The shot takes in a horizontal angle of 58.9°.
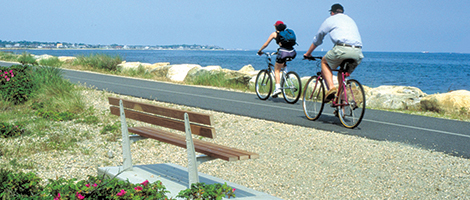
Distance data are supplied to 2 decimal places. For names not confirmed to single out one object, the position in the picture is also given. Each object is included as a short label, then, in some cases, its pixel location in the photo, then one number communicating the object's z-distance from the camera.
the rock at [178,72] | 20.33
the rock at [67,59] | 31.35
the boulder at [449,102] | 11.22
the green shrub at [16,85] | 10.27
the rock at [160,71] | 21.48
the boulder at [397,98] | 13.13
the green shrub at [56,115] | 8.45
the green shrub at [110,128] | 7.38
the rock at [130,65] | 23.34
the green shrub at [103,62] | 25.11
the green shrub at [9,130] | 6.99
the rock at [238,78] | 17.41
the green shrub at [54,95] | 9.23
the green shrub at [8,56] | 35.17
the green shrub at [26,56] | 26.99
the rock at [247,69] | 22.00
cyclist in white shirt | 7.50
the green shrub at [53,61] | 26.70
